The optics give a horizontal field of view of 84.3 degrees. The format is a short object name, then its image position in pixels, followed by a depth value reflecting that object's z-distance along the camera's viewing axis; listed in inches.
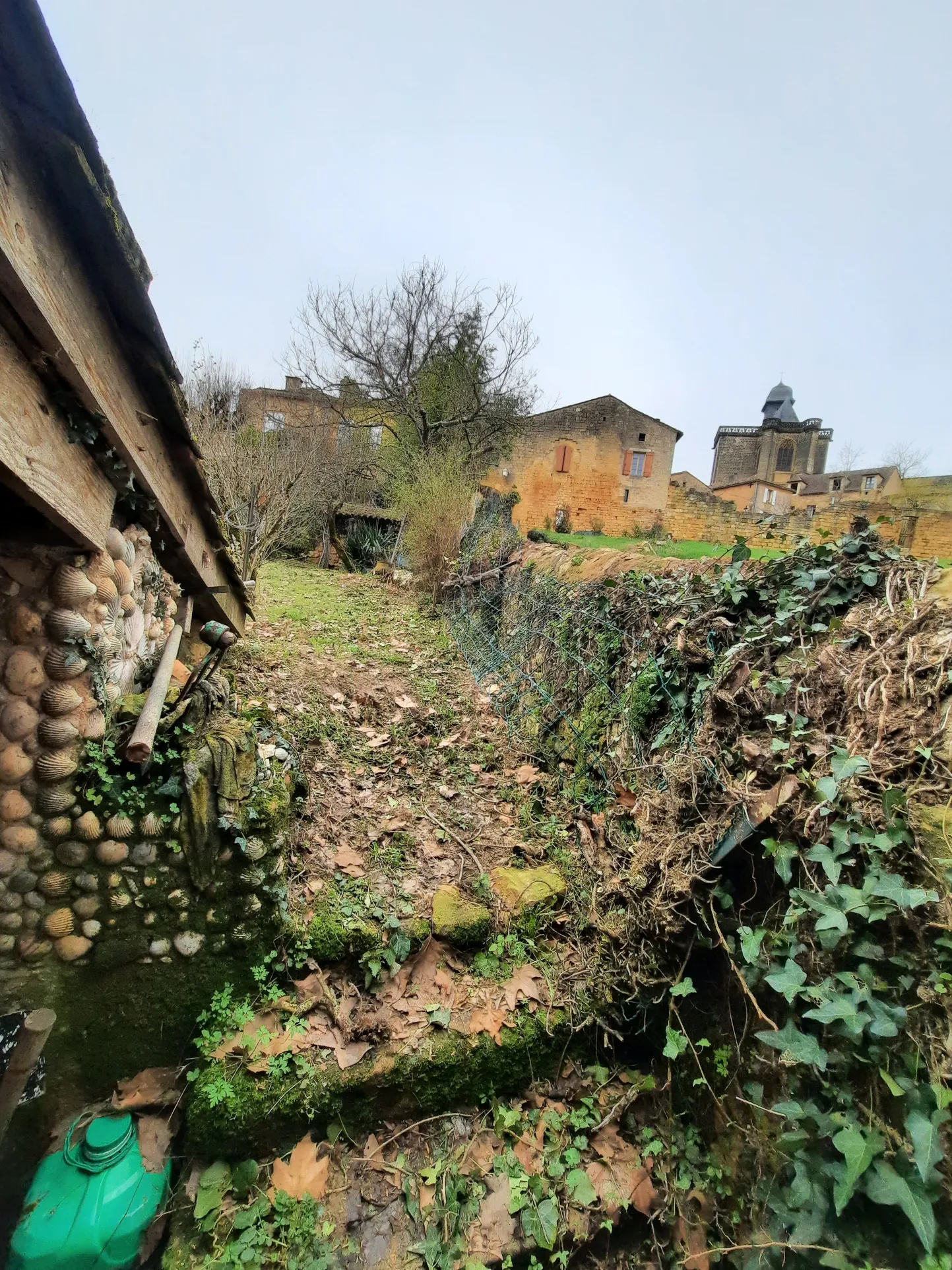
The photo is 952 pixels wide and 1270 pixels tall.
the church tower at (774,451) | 1812.3
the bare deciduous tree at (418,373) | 690.2
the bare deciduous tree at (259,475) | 372.5
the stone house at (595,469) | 850.1
